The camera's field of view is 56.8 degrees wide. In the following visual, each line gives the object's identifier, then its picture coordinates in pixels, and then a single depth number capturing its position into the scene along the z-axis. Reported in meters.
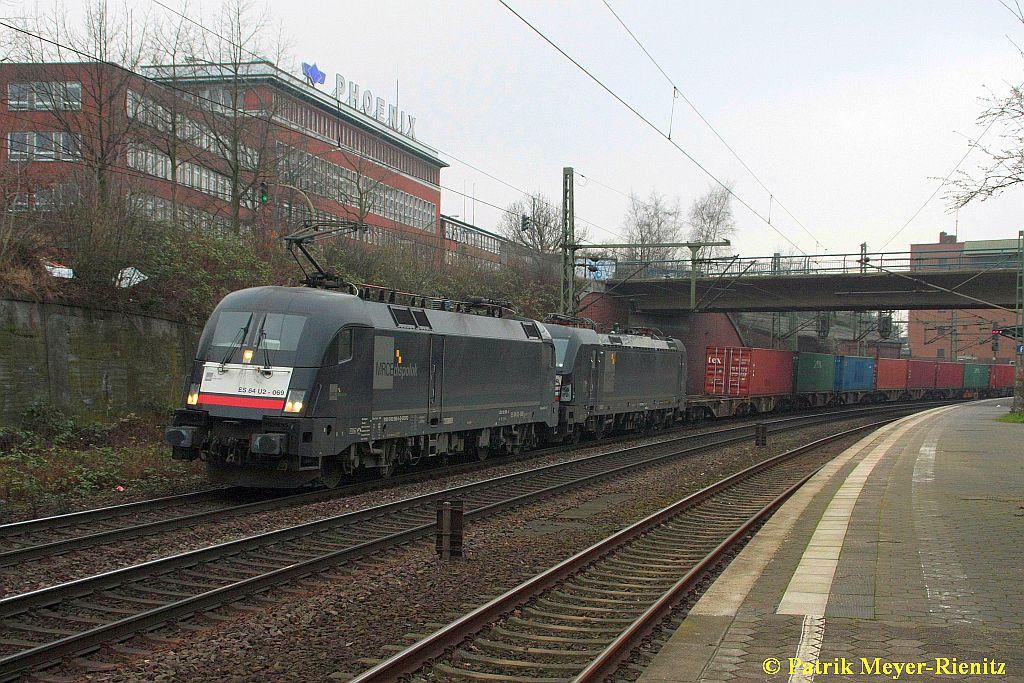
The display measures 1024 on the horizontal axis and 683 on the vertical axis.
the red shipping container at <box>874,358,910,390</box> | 58.88
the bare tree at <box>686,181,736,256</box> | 73.38
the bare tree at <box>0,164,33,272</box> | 18.33
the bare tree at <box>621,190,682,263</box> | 72.56
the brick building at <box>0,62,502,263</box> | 23.59
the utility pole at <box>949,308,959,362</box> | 74.59
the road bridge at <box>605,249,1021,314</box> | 41.69
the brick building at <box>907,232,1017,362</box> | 100.78
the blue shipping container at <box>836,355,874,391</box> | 52.62
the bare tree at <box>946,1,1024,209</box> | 13.19
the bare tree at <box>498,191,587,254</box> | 54.91
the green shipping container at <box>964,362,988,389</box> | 73.31
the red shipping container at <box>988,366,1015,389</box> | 79.39
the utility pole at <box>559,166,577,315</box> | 30.23
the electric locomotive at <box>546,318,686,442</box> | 25.17
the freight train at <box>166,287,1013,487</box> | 13.83
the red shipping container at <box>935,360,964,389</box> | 68.50
